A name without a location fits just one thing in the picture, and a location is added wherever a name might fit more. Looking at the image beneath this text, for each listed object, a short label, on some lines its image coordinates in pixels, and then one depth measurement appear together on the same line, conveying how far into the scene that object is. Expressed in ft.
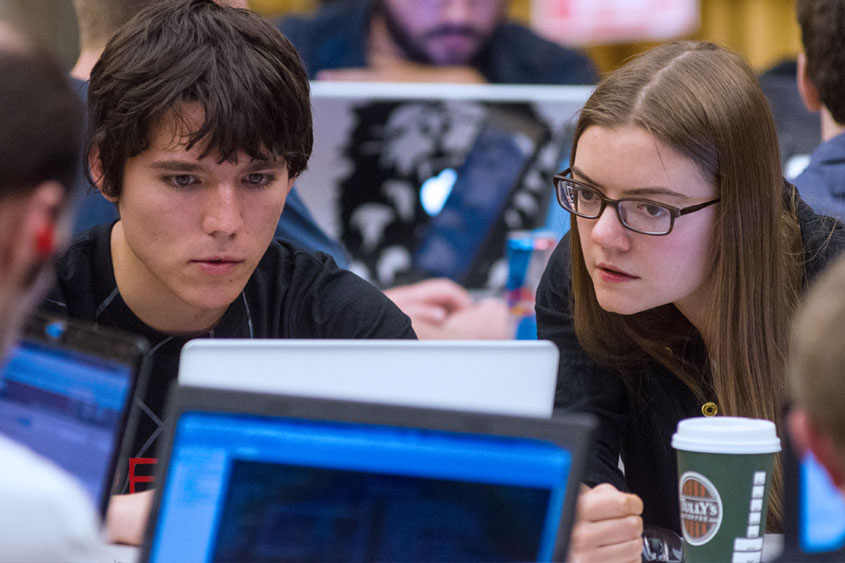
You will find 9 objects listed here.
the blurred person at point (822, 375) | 9.88
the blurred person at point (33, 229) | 9.88
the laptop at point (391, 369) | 11.05
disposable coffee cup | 11.00
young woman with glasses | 12.25
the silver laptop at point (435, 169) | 18.48
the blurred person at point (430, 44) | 27.71
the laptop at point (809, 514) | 10.54
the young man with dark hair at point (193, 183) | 12.29
